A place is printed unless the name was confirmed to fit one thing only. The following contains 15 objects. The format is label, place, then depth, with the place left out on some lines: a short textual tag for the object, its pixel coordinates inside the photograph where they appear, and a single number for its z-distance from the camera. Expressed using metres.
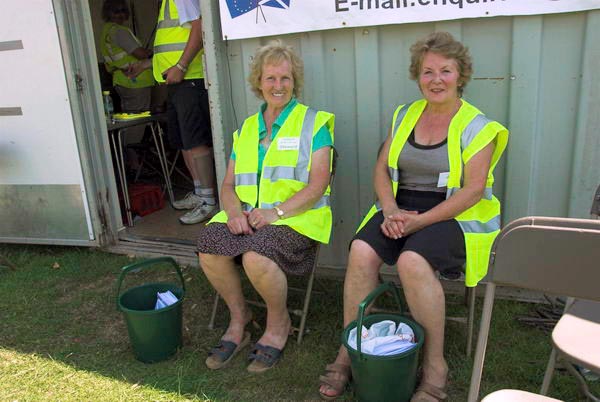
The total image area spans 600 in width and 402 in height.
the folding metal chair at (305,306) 2.94
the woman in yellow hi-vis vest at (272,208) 2.76
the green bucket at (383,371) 2.25
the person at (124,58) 5.65
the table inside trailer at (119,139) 4.51
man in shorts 4.07
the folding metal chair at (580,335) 1.62
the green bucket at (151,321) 2.76
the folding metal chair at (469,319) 2.73
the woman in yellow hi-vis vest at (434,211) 2.40
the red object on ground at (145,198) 4.91
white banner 2.69
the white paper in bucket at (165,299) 2.92
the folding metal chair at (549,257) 1.49
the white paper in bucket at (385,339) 2.31
